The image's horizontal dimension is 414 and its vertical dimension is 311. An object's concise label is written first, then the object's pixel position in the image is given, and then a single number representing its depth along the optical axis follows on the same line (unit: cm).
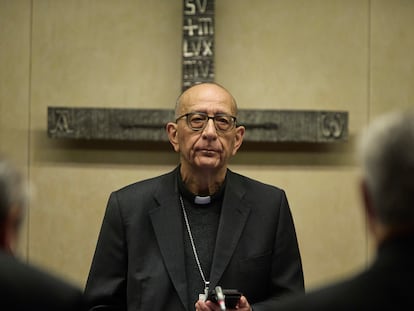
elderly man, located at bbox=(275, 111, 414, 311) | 201
